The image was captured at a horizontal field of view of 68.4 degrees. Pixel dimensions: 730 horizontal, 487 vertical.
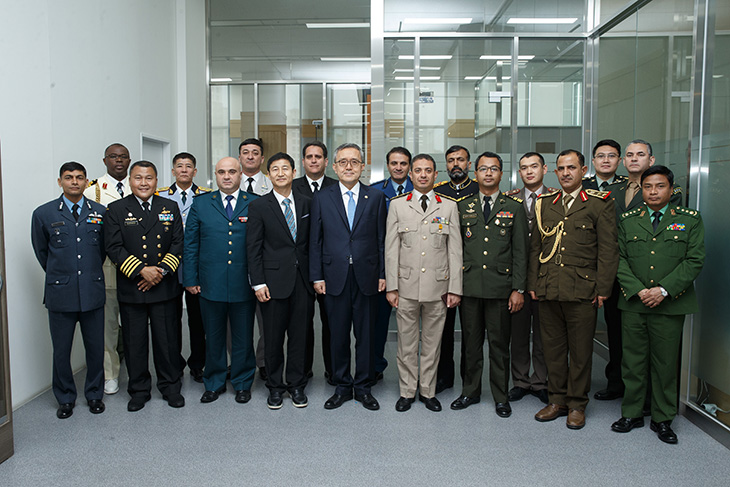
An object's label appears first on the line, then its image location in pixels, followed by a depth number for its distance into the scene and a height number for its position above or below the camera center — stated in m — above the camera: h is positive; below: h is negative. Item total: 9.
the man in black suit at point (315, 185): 3.92 +0.13
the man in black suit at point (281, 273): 3.55 -0.48
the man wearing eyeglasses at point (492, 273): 3.49 -0.46
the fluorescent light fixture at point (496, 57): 5.57 +1.51
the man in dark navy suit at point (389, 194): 4.15 +0.06
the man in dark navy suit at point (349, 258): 3.55 -0.38
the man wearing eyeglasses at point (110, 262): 4.02 -0.48
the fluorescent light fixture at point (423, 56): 5.52 +1.50
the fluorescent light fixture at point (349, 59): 7.96 +2.11
